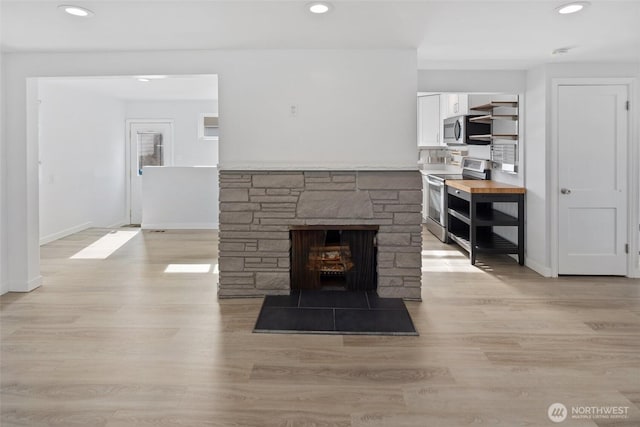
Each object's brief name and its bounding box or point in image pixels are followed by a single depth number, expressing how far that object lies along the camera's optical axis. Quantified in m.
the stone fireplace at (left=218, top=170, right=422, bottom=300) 4.00
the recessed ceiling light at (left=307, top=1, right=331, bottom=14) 2.83
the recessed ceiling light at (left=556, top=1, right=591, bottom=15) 2.84
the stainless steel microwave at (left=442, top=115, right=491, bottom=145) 6.12
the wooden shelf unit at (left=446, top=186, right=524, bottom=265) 5.17
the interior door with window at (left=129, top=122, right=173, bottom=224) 8.91
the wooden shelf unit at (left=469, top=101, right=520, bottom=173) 5.36
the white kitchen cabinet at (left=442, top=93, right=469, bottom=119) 6.24
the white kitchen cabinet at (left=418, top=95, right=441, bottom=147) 7.45
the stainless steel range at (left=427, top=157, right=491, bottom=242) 6.27
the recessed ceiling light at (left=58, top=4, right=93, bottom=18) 2.86
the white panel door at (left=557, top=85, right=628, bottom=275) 4.60
